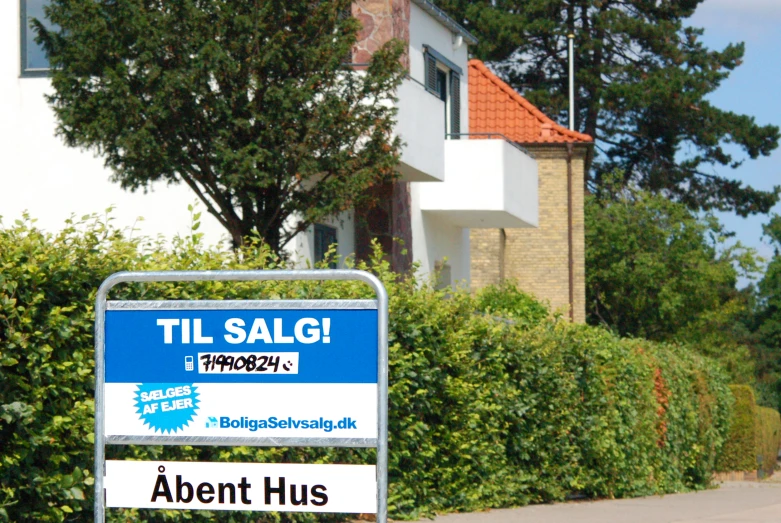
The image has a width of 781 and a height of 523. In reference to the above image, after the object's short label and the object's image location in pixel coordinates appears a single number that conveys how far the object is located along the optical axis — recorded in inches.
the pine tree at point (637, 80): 2010.3
